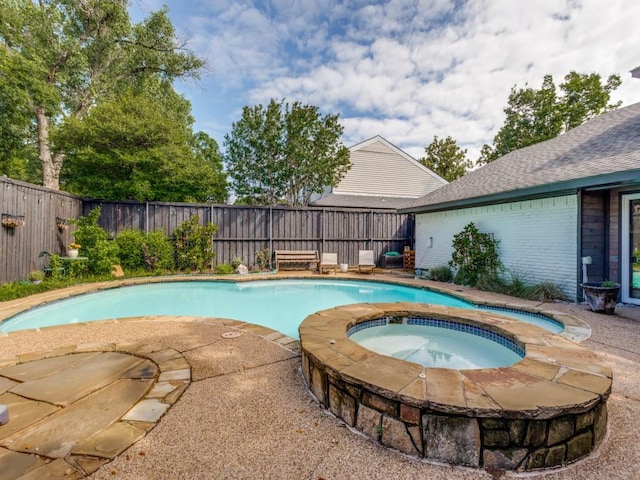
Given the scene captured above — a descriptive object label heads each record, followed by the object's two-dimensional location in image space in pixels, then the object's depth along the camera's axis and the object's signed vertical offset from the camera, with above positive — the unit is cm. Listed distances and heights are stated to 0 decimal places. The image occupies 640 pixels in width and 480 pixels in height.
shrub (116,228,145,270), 834 -33
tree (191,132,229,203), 1067 +198
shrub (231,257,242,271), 947 -83
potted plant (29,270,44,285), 632 -88
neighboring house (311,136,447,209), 1437 +305
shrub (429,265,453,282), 819 -99
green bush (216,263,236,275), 909 -99
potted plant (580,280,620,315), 456 -87
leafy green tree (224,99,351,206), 1110 +330
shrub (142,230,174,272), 855 -45
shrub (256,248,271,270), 992 -73
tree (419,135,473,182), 2522 +672
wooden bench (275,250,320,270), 987 -63
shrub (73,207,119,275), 758 -29
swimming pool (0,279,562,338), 499 -137
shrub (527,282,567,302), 566 -103
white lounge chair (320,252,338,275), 974 -78
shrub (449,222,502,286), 716 -42
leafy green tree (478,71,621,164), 1708 +784
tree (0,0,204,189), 949 +696
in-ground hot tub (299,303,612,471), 158 -94
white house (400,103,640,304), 518 +67
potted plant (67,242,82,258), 715 -34
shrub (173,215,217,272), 898 -22
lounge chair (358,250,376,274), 990 -74
